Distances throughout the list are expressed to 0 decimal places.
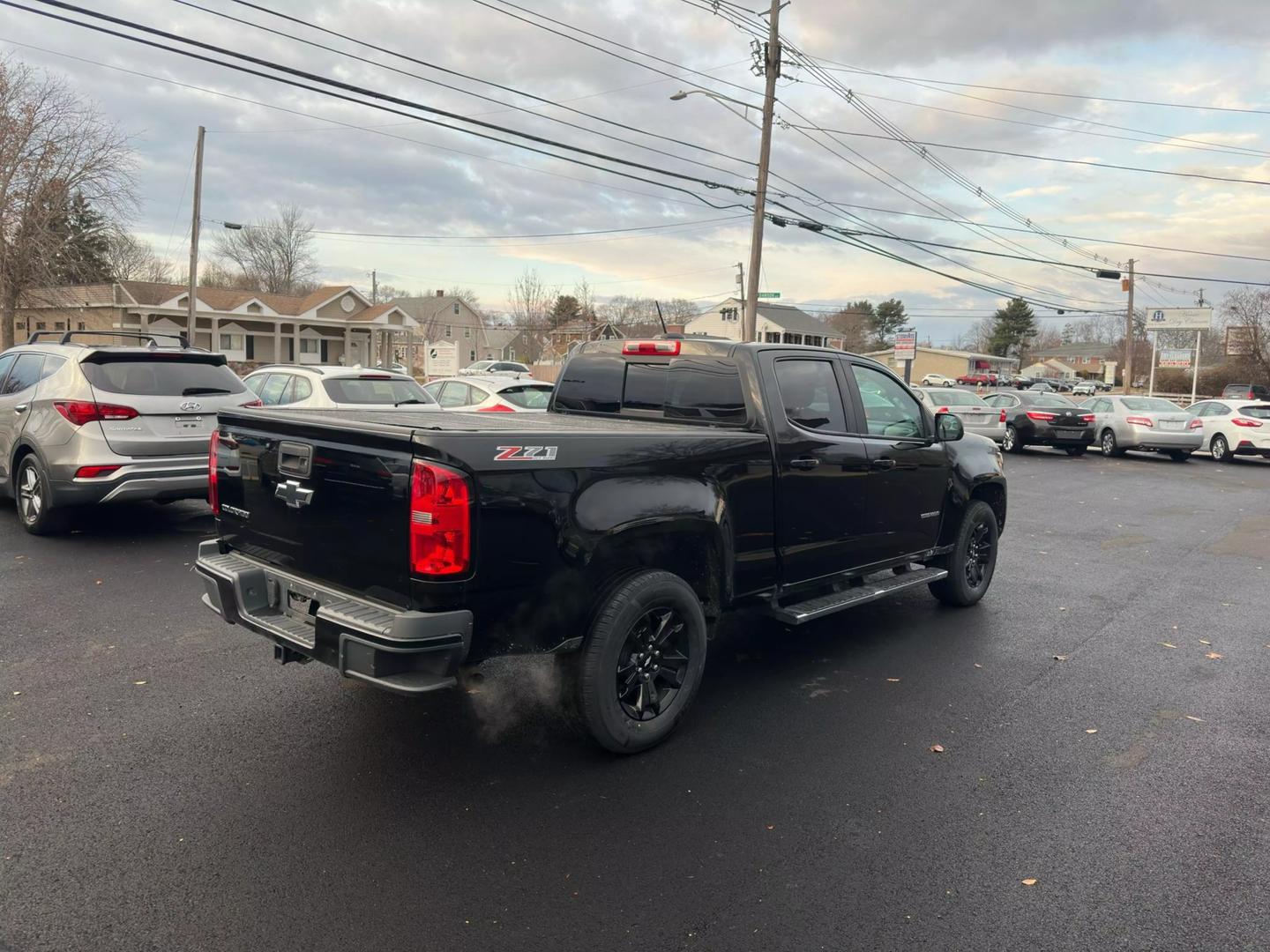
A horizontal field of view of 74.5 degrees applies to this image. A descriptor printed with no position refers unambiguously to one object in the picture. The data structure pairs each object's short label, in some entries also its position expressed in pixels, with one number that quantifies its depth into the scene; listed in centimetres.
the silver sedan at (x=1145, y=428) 1945
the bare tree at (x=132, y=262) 4348
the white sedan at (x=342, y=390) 959
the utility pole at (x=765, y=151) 2102
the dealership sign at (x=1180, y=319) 4359
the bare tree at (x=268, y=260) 7300
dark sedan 2017
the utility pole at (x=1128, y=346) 4494
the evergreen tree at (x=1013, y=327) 9956
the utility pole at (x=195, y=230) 2697
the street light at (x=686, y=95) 1939
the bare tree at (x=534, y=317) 7856
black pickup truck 320
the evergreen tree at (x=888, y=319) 10150
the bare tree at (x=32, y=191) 3056
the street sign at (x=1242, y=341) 5166
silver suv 726
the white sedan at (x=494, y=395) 1212
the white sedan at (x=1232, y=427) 1917
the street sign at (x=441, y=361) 5903
